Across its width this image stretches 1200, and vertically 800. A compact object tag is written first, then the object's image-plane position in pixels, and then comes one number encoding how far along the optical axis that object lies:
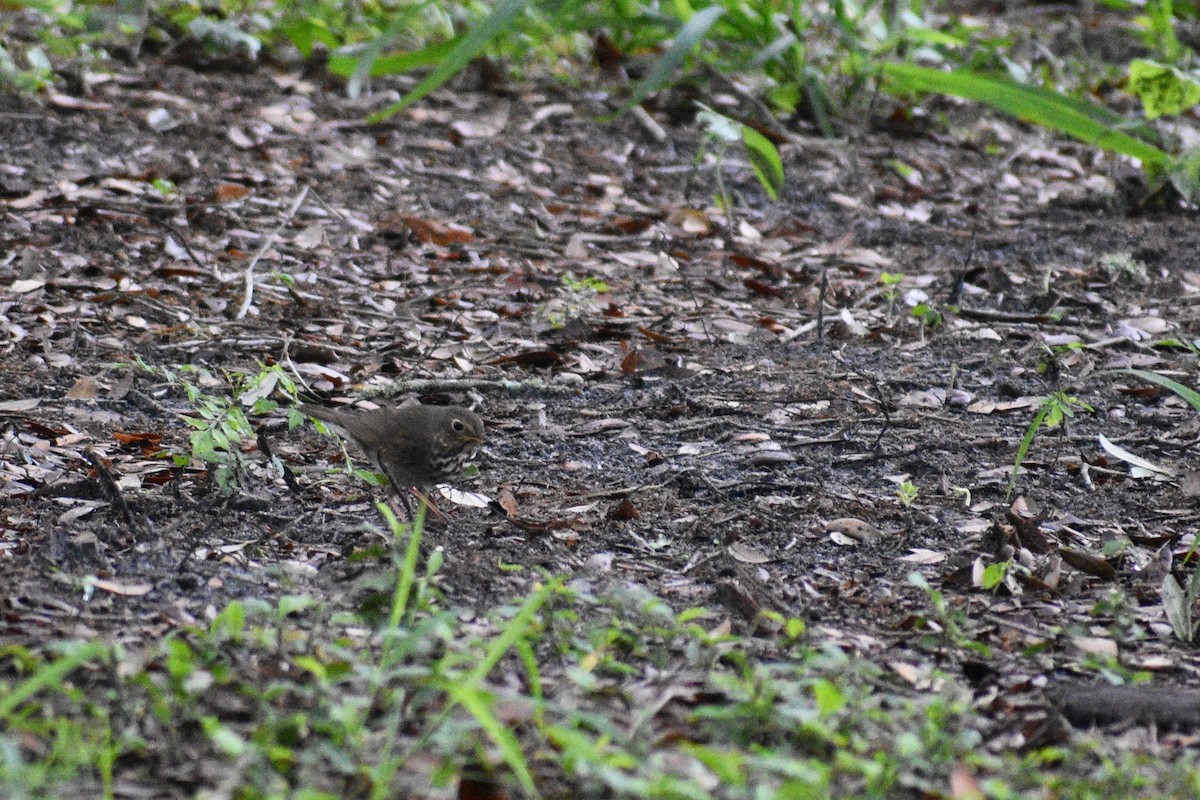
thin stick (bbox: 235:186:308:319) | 10.81
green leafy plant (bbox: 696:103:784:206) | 11.93
